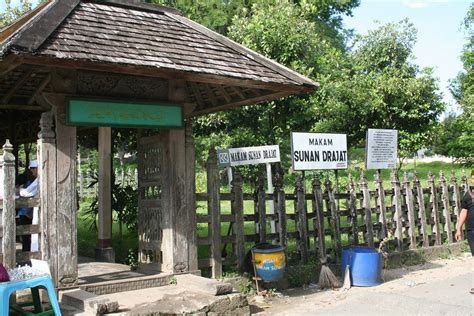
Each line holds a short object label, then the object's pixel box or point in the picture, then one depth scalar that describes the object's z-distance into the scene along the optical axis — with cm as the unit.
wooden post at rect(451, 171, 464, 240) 1302
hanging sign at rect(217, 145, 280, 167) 948
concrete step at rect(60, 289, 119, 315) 608
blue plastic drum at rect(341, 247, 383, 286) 914
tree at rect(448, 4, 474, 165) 1370
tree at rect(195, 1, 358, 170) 1252
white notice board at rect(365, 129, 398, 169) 1104
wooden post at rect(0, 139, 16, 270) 638
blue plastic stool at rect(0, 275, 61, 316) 545
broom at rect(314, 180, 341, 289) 902
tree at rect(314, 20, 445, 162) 1379
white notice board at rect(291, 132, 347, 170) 939
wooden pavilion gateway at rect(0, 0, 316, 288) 647
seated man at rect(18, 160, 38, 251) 762
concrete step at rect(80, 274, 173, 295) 711
